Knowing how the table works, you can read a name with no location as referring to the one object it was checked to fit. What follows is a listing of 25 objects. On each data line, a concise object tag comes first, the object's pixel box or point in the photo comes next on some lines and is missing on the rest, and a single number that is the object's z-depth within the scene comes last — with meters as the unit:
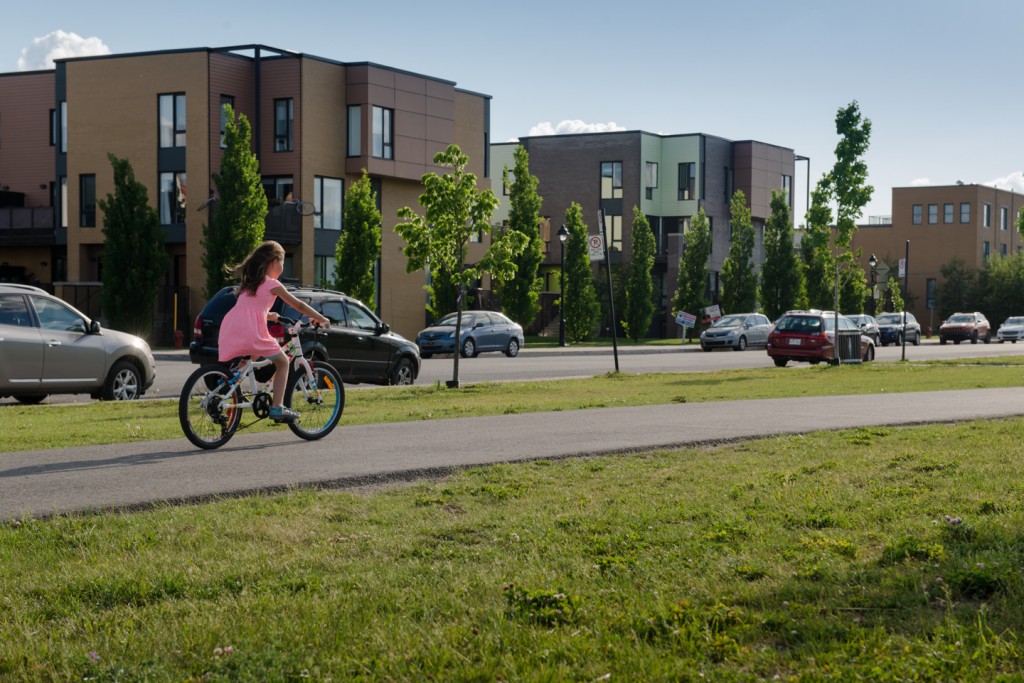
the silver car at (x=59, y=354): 16.19
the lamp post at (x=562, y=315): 49.78
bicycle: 10.26
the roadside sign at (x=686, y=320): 55.03
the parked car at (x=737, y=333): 48.81
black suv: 18.62
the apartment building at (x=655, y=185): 70.25
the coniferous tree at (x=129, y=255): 41.94
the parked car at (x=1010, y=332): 68.94
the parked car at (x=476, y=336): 37.69
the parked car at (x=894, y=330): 61.25
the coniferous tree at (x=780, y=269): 67.19
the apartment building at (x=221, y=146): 45.88
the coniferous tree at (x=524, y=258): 52.97
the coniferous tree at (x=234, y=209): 41.12
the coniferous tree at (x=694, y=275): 62.78
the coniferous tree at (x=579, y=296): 54.03
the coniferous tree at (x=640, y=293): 60.09
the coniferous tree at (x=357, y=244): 44.69
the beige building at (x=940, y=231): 104.56
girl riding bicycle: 10.27
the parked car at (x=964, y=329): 66.81
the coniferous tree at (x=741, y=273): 66.06
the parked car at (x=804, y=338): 33.38
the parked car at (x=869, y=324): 52.94
